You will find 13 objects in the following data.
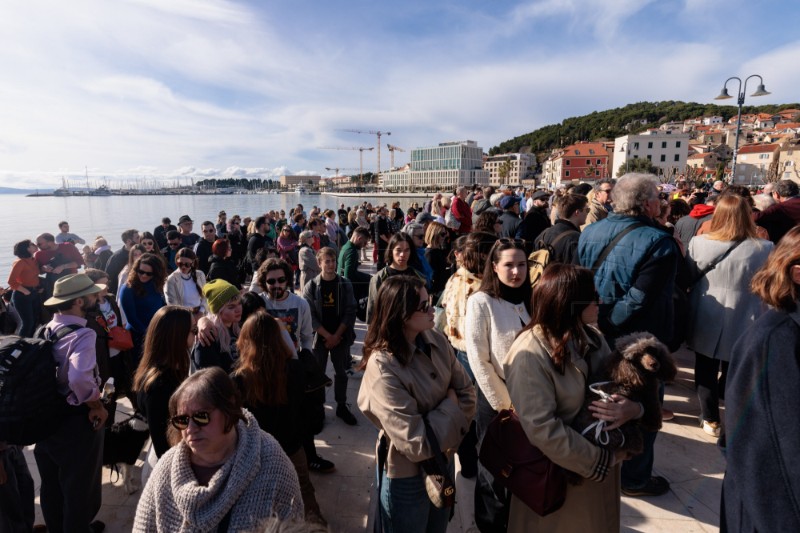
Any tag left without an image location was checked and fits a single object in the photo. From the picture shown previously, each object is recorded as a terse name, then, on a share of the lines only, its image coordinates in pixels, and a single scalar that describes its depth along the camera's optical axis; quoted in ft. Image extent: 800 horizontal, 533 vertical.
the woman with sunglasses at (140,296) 13.24
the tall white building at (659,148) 241.96
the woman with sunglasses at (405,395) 5.93
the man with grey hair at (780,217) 13.93
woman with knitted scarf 4.75
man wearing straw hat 7.59
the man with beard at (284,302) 11.62
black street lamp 39.37
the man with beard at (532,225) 18.56
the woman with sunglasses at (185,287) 14.48
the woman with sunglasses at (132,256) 16.01
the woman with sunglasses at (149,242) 18.28
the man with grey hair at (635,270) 9.00
